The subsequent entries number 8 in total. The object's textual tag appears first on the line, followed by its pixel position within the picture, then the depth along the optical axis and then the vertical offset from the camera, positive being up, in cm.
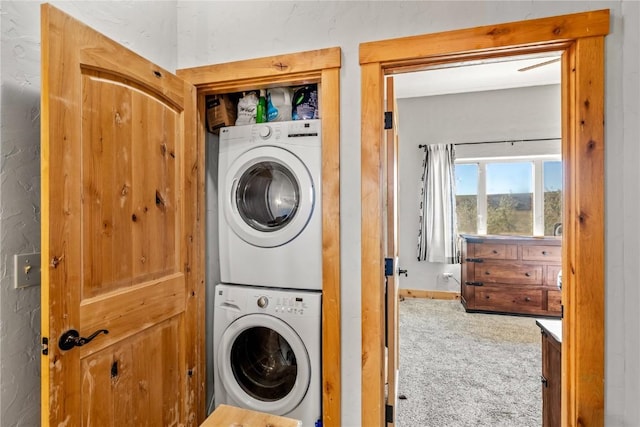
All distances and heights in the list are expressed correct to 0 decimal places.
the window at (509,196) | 431 +21
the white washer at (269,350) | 166 -78
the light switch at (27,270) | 112 -20
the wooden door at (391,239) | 173 -15
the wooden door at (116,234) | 106 -9
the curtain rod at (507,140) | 415 +92
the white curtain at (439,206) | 450 +7
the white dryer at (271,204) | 170 +4
